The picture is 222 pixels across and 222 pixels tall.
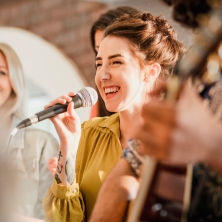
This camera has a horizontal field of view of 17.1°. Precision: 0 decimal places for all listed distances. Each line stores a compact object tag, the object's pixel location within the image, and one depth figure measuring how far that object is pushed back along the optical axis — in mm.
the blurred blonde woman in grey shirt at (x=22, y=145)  2345
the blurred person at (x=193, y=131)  986
